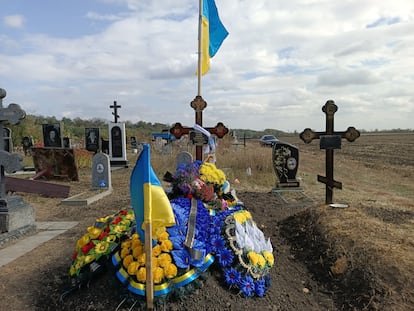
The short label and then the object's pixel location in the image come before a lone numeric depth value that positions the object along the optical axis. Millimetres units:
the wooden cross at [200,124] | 8258
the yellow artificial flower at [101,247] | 3730
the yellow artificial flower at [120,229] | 3963
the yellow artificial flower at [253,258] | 3785
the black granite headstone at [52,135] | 14977
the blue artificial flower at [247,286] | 3586
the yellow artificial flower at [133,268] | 3299
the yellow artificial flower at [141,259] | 3323
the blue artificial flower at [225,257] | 3722
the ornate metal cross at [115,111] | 17906
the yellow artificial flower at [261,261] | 3833
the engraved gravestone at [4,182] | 5875
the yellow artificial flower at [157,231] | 3539
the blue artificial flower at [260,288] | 3674
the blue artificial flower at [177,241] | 3549
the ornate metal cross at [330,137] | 7789
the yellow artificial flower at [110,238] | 3842
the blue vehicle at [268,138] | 40109
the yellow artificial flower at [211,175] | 5847
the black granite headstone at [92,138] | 18906
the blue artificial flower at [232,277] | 3602
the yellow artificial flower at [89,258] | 3657
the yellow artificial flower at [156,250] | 3418
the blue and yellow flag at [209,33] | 9406
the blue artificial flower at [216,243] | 3775
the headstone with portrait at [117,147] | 17188
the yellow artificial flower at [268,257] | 3981
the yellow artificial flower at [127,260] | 3410
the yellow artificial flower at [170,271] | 3289
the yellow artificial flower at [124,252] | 3514
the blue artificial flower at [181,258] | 3379
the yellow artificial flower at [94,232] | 4025
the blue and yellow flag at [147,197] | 3125
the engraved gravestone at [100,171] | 10305
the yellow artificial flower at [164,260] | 3332
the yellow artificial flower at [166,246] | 3466
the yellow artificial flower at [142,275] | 3219
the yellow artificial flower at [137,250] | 3432
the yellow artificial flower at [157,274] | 3232
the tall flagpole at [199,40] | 8852
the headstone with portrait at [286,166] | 10062
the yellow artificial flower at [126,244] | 3596
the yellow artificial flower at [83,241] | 3979
